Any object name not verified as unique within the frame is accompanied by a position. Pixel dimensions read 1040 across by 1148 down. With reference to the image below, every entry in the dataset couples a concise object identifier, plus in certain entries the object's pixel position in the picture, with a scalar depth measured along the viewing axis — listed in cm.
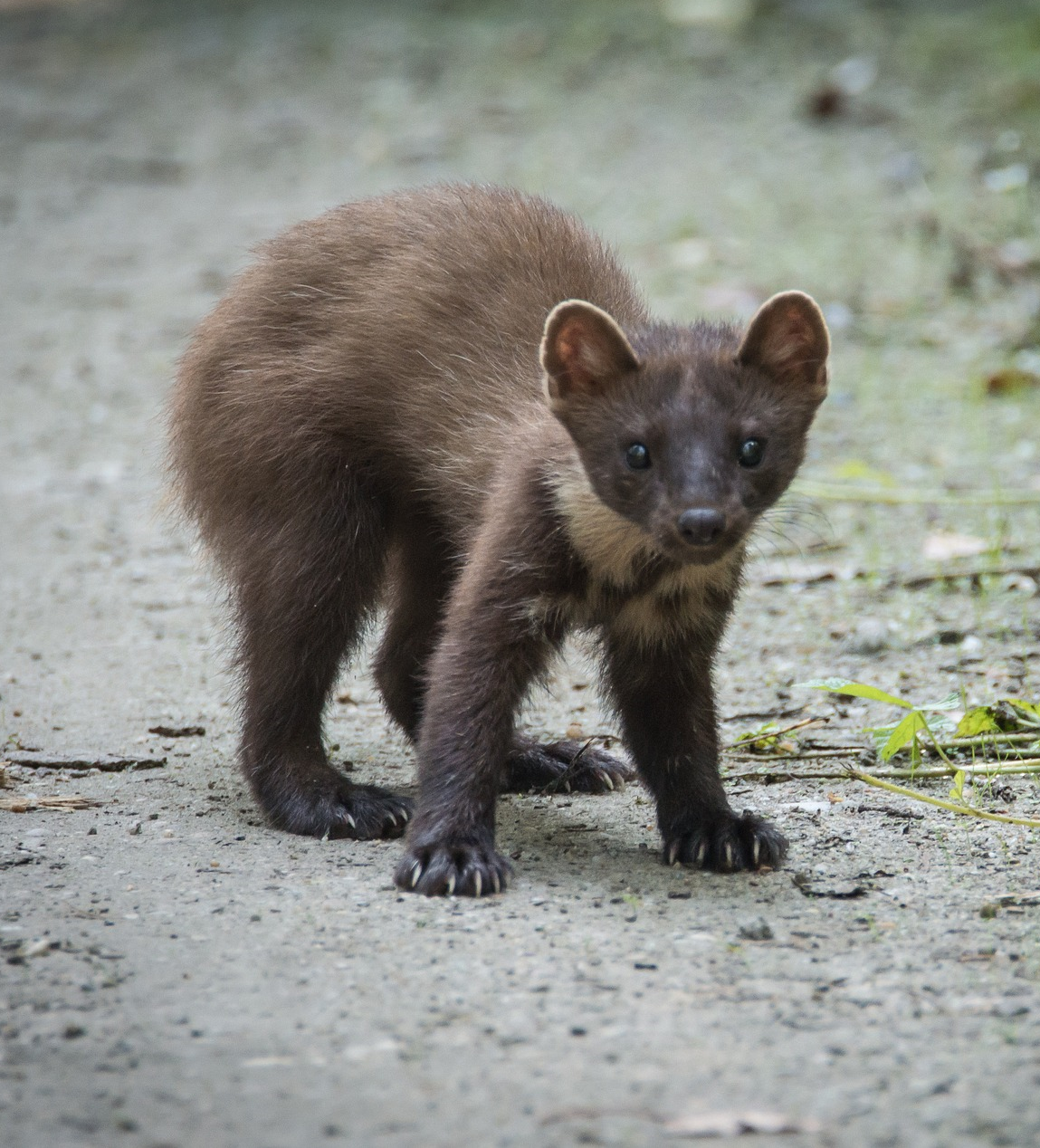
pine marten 797
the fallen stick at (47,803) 899
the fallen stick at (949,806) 832
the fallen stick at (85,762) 998
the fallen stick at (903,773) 908
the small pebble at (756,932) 710
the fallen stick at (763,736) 976
